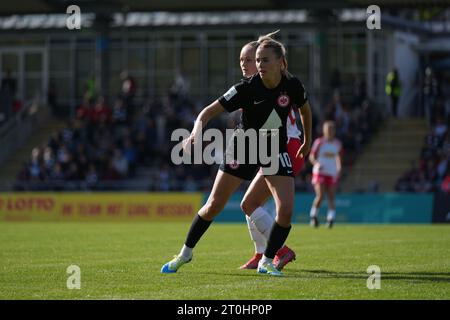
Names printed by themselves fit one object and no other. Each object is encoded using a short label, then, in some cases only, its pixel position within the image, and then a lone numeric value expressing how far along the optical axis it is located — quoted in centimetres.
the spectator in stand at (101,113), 3738
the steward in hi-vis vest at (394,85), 3431
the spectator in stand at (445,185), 2838
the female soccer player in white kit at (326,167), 2356
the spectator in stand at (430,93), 3412
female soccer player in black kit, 1088
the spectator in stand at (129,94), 3778
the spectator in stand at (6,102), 4028
